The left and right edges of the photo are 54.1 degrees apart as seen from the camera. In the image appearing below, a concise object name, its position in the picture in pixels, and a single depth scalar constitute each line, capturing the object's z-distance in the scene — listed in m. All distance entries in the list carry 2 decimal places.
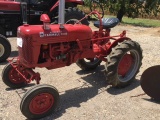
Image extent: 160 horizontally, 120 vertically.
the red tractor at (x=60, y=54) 2.30
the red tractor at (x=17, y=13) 3.91
